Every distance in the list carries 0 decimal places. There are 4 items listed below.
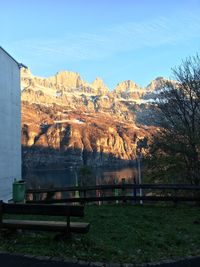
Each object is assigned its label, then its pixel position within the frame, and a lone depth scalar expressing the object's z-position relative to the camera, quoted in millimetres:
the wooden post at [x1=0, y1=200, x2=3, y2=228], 5482
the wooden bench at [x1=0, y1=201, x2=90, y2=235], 5178
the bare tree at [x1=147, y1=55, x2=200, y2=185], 12452
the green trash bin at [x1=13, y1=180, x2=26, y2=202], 10026
